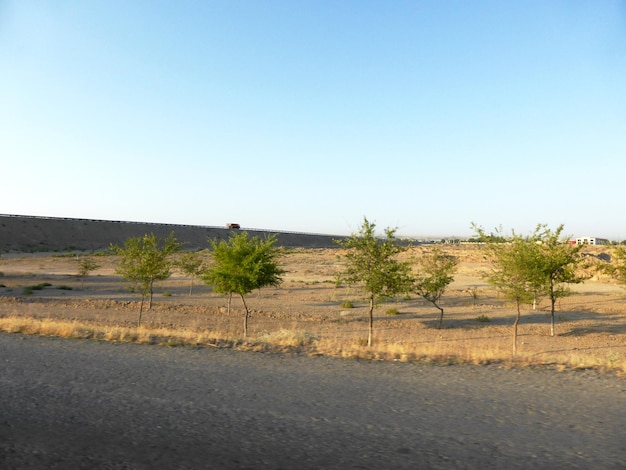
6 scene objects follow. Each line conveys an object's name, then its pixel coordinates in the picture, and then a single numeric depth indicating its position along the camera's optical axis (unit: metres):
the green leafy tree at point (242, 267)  27.62
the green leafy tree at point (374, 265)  25.00
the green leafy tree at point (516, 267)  24.70
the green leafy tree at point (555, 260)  27.86
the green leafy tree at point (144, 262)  31.44
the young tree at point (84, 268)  53.67
